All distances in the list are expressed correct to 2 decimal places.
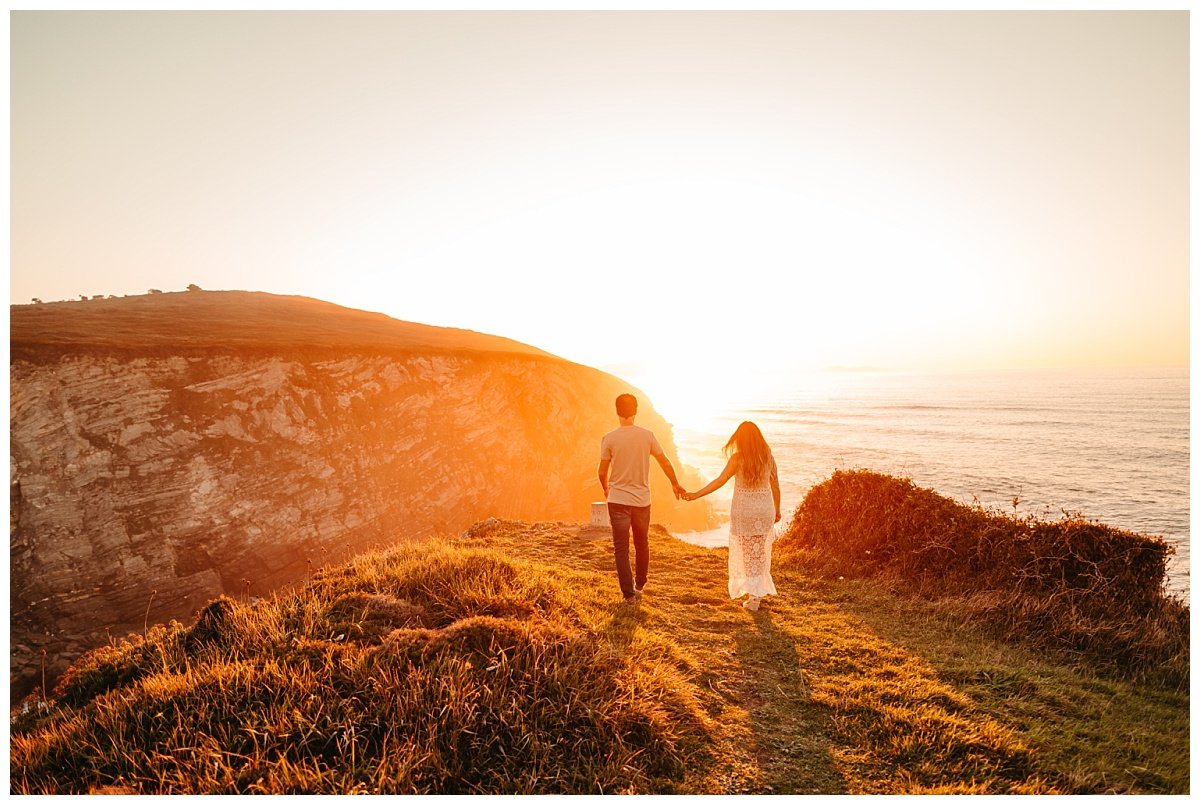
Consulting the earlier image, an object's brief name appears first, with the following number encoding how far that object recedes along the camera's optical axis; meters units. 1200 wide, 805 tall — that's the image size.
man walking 7.27
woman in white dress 7.40
